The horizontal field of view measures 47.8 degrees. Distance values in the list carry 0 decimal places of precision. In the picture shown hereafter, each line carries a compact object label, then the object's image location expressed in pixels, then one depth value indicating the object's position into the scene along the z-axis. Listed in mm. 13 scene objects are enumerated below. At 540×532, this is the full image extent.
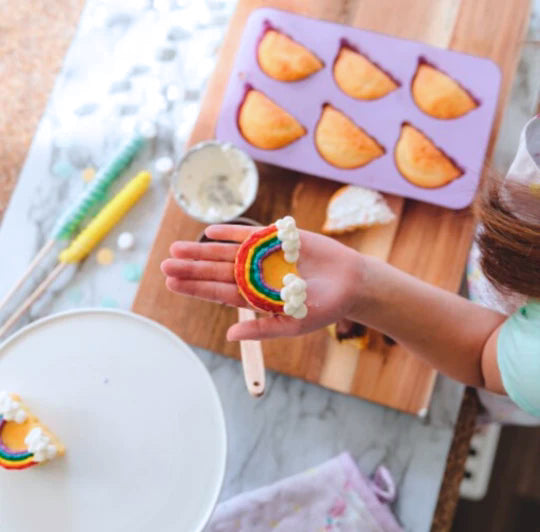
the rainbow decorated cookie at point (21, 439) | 654
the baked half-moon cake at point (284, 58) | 841
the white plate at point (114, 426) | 672
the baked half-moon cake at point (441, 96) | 824
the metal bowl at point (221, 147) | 809
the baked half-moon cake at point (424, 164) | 809
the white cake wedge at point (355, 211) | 806
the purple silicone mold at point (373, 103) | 817
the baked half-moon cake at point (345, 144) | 817
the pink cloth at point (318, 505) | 783
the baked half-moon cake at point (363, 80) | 837
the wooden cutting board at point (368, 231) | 797
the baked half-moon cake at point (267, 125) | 824
